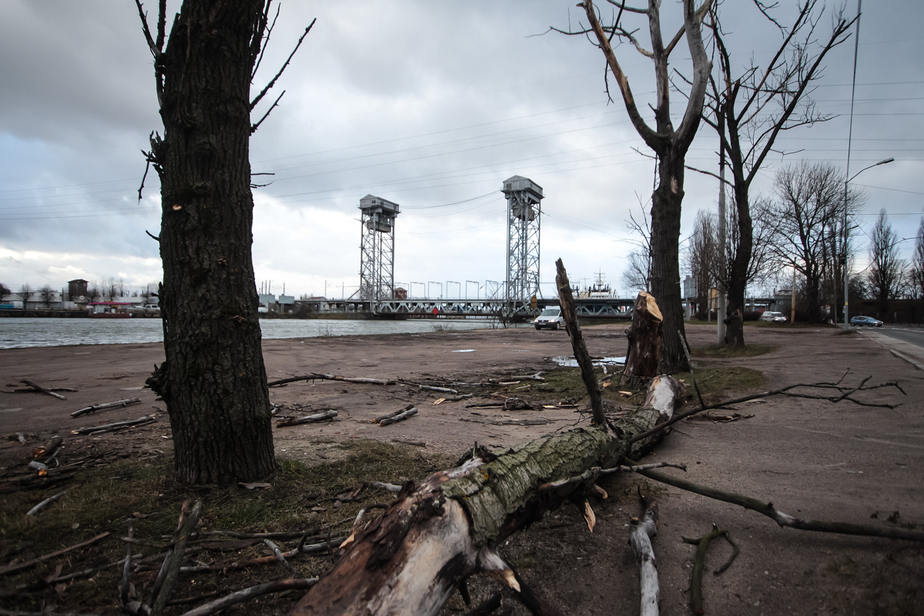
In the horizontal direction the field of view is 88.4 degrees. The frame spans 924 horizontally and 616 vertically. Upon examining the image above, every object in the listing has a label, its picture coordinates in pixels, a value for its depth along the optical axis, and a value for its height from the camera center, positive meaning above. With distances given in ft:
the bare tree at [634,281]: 194.01 +10.51
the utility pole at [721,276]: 44.97 +2.79
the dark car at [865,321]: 138.59 -4.94
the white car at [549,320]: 108.17 -3.44
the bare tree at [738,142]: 40.11 +14.86
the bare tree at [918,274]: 164.86 +11.07
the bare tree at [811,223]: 98.43 +17.78
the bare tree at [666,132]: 27.43 +10.16
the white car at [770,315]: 197.96 -4.55
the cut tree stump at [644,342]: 23.87 -1.88
